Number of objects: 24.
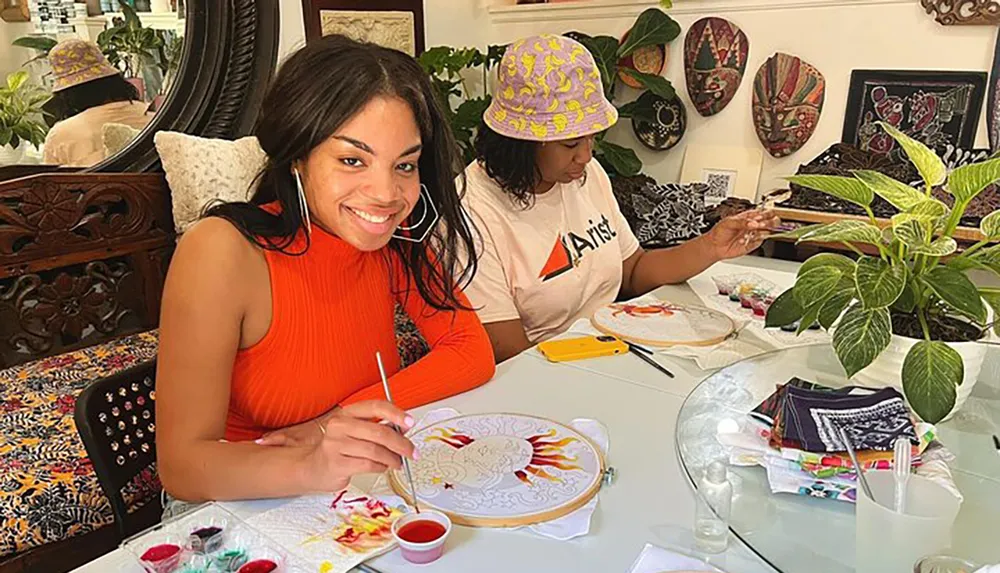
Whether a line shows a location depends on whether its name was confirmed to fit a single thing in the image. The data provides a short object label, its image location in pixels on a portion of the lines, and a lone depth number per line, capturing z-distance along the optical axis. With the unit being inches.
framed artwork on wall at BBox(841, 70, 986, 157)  96.6
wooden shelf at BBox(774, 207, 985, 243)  92.1
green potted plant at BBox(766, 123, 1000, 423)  38.0
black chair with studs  42.9
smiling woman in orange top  37.4
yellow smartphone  54.2
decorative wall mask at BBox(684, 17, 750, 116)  112.4
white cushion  92.8
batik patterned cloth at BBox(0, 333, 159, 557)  56.9
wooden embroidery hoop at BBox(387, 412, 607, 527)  34.8
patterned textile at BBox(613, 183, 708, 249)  101.8
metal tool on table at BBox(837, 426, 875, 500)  31.1
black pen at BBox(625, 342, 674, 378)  52.4
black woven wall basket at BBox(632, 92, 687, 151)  119.6
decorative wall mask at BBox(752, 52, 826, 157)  107.0
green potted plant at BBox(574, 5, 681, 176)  115.3
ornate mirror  90.5
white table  32.6
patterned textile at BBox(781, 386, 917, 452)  37.6
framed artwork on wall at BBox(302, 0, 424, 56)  111.0
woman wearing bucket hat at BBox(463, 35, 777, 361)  66.4
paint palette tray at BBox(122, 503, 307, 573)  30.9
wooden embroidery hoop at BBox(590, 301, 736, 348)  56.1
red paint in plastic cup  31.9
